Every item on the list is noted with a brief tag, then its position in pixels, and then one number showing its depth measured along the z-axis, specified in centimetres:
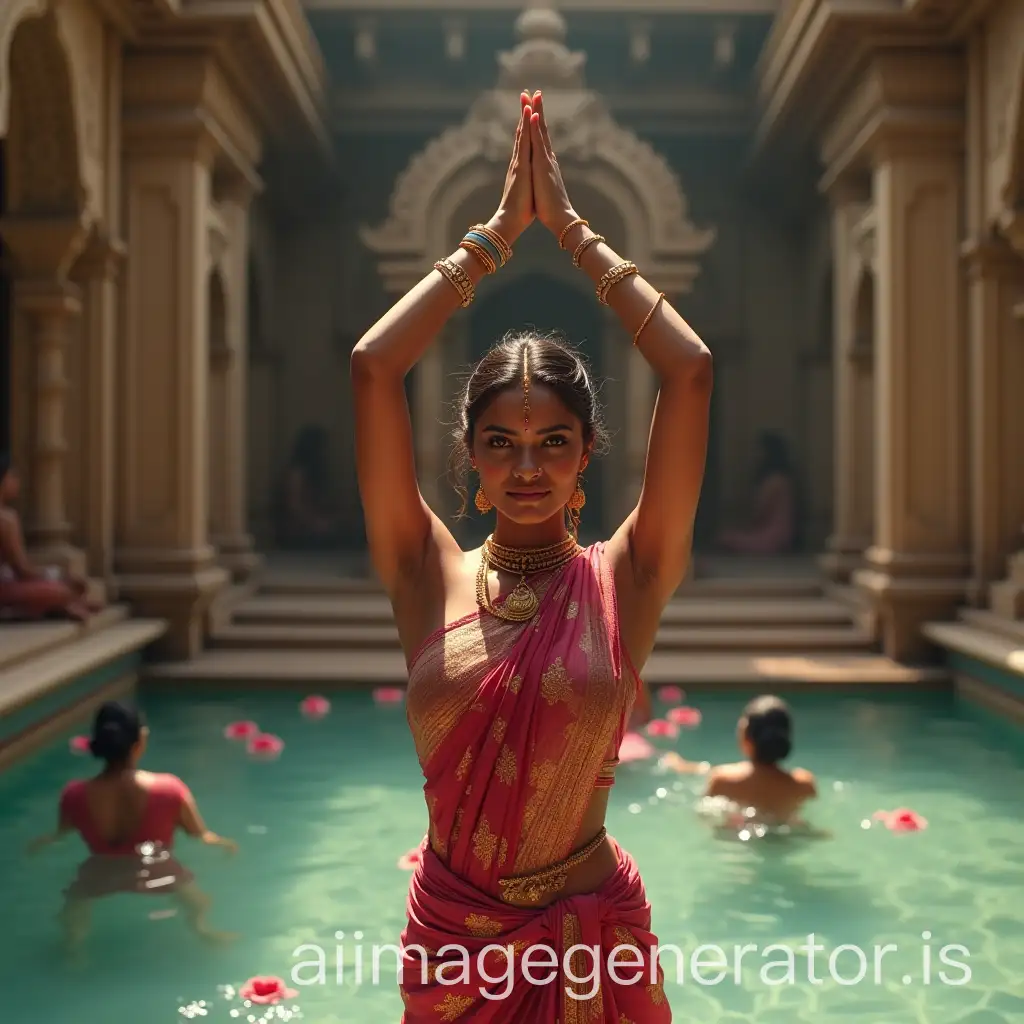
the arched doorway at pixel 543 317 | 1412
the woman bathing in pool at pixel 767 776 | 490
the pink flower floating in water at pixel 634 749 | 573
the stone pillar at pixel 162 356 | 824
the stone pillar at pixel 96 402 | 800
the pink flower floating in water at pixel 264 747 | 614
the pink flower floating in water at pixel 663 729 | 650
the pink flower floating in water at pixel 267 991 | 337
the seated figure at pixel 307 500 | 1290
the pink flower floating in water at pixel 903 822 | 493
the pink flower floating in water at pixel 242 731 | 646
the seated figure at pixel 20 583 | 684
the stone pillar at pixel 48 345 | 747
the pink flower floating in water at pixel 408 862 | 404
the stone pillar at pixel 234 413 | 962
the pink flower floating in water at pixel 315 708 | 712
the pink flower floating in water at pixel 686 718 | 689
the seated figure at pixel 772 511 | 1254
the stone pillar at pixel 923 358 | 813
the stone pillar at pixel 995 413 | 786
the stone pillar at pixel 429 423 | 947
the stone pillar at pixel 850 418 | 952
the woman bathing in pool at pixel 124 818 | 418
